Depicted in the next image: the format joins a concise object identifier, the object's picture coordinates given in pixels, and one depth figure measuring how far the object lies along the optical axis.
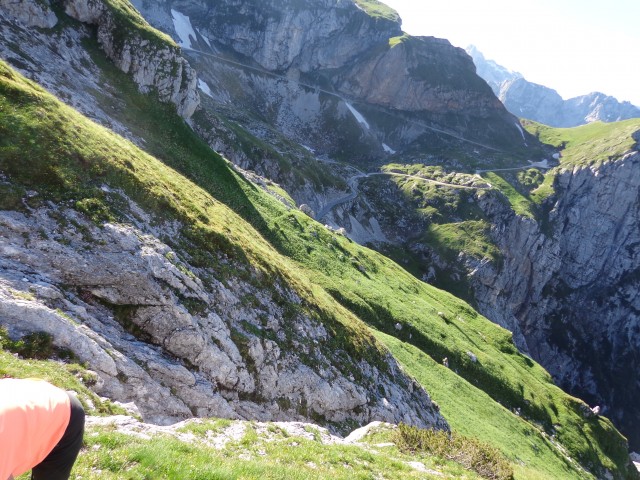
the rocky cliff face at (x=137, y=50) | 50.62
